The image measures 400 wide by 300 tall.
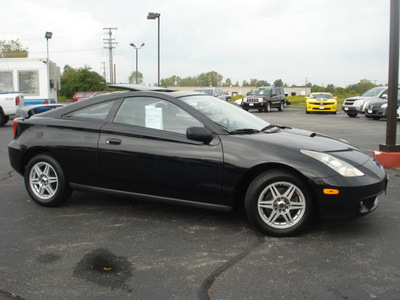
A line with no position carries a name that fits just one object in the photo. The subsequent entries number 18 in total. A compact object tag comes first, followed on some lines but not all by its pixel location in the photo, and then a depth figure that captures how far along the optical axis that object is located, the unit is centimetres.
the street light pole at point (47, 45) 1973
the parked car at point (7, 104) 1642
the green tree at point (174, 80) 15232
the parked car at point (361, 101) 2173
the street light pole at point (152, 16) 3173
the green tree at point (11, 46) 7194
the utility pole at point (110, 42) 8116
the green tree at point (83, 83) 7025
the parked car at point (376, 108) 1987
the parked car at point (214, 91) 2736
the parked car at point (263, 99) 2828
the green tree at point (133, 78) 11740
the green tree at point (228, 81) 17075
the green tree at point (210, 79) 15850
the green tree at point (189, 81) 15631
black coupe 388
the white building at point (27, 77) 1952
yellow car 2620
